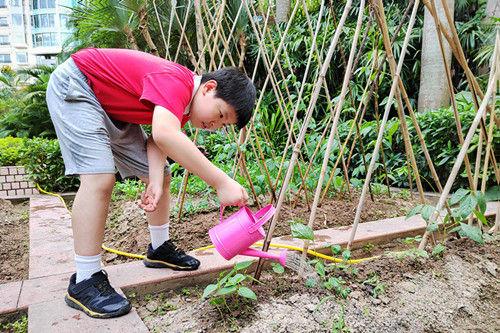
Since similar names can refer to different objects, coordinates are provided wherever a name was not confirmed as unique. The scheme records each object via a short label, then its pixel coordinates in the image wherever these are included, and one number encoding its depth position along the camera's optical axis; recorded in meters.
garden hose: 1.50
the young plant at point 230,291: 1.08
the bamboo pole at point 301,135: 1.24
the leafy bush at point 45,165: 3.56
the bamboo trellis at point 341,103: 1.31
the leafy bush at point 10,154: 3.78
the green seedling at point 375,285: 1.25
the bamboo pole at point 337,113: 1.29
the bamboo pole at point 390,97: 1.40
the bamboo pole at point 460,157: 1.45
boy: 1.17
